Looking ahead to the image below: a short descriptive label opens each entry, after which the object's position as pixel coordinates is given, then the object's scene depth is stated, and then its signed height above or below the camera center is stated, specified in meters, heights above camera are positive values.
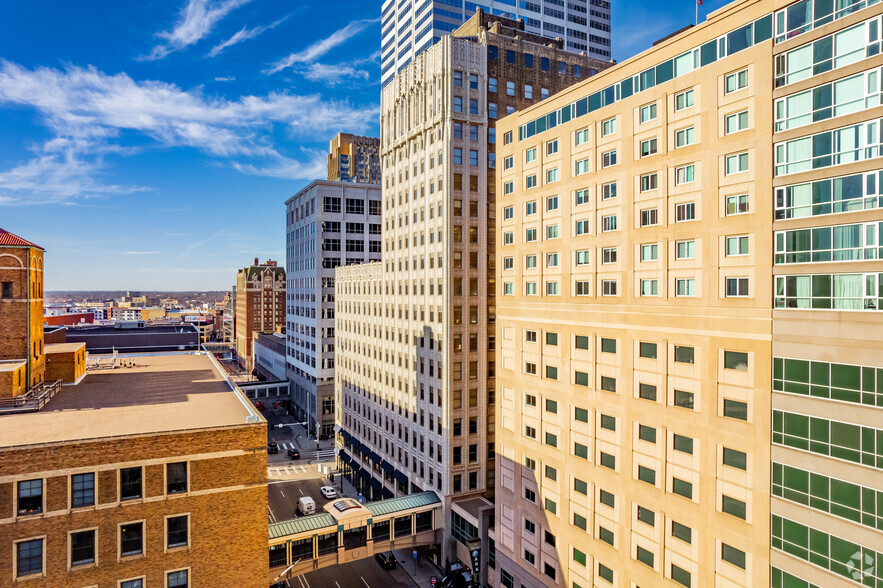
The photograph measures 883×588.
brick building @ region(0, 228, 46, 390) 43.06 -0.53
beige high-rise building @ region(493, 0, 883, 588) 26.69 -1.30
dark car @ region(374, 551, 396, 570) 62.78 -32.76
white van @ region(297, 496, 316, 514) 72.25 -29.74
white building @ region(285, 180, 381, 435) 109.50 +8.55
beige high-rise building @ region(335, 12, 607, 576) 62.97 +5.79
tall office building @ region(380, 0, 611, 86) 124.81 +72.09
